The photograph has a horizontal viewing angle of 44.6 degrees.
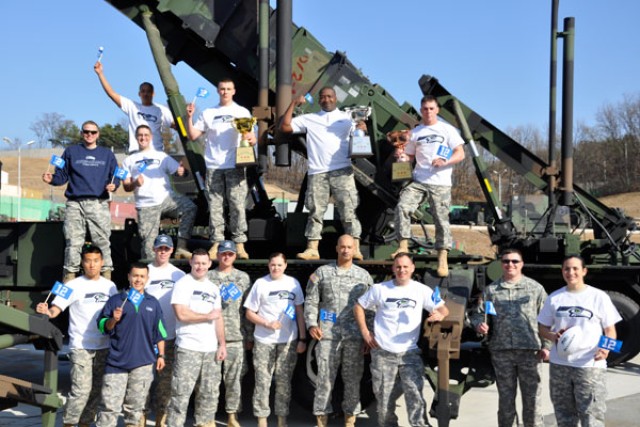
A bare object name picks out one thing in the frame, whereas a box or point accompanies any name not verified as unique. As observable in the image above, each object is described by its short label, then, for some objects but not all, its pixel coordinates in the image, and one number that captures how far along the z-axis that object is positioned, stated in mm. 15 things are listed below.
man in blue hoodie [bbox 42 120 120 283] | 7234
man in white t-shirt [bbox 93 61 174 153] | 8134
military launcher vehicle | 7277
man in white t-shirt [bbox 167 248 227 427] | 6180
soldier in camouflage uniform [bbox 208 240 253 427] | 6652
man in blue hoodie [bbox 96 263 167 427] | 5910
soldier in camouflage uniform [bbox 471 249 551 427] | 6000
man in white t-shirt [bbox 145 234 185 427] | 6660
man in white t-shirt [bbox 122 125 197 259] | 7668
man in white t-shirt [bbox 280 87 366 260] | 7246
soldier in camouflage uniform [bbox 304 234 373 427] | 6438
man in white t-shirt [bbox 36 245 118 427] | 6168
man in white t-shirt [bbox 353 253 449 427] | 6051
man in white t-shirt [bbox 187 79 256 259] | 7445
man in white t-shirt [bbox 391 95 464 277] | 6977
